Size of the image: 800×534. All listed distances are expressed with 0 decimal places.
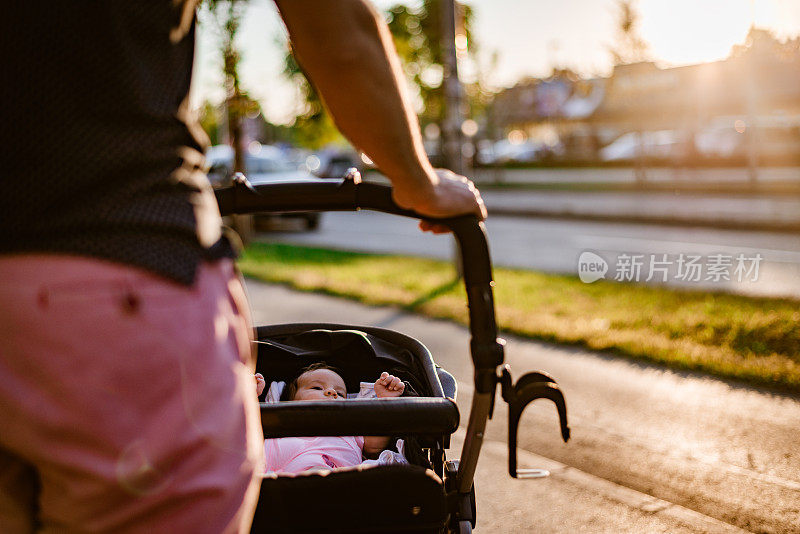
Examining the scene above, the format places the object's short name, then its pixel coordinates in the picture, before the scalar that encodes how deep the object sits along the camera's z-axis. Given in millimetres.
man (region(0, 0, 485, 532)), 992
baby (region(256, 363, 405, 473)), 2191
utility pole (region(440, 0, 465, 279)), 9070
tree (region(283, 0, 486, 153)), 18188
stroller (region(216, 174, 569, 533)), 1691
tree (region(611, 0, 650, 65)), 23984
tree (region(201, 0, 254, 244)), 11844
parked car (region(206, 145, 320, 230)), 18297
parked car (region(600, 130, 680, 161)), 30833
